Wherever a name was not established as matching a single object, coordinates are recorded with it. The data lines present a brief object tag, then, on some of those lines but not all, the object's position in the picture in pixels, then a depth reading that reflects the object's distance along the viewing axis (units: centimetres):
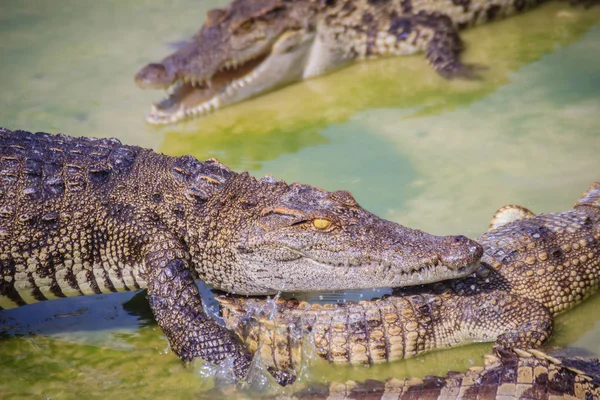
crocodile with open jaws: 1367
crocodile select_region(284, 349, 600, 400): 666
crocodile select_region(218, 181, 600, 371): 786
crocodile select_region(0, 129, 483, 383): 795
